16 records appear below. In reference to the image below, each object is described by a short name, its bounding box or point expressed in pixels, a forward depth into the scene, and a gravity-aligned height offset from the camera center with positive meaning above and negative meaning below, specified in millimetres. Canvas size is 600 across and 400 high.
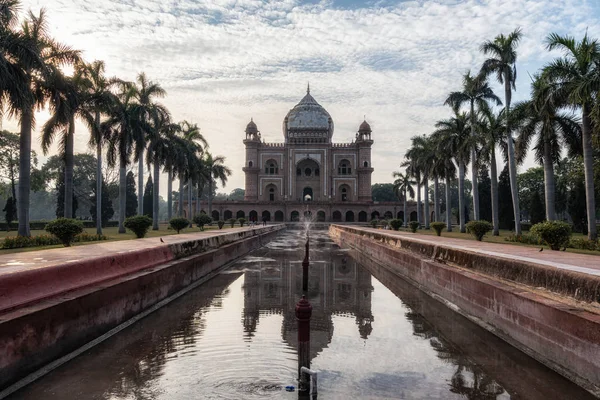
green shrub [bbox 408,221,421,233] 35722 -915
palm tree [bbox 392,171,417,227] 62719 +4396
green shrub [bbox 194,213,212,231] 37600 -145
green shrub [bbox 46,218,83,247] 15469 -337
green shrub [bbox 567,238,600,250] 15797 -1211
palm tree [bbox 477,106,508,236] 28422 +4838
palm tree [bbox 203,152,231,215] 54594 +6291
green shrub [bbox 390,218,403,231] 38131 -810
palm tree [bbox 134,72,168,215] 31188 +8388
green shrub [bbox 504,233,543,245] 19703 -1237
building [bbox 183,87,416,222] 73125 +6794
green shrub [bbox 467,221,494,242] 22062 -731
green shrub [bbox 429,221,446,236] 29222 -860
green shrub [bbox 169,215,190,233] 28891 -351
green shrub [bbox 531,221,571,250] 14930 -714
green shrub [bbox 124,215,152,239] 21578 -310
